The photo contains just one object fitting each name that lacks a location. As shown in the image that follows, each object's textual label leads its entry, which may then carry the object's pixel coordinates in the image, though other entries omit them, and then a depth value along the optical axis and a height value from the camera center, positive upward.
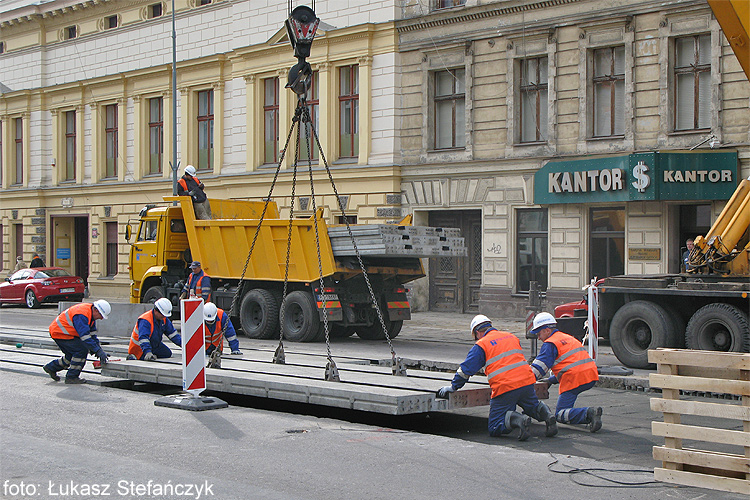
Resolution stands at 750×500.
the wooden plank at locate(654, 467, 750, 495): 7.02 -1.79
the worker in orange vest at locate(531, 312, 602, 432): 9.74 -1.21
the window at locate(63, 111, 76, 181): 39.31 +4.44
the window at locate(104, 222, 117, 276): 36.81 +0.09
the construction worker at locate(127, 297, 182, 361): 12.84 -1.16
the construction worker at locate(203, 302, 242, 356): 13.44 -1.16
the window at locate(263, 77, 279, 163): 30.78 +4.46
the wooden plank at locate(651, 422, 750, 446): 7.05 -1.44
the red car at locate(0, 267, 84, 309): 31.97 -1.30
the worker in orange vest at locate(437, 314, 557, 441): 9.27 -1.34
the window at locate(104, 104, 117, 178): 37.38 +4.56
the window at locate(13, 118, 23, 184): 41.69 +4.49
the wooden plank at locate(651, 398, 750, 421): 7.08 -1.24
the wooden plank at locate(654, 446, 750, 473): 7.06 -1.62
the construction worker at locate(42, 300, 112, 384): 12.04 -1.12
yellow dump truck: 17.81 -0.29
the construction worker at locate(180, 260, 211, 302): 18.50 -0.66
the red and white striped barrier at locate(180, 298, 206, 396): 10.37 -1.09
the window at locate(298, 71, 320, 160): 29.39 +4.63
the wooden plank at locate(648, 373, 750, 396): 7.02 -1.04
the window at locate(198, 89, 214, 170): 33.47 +4.44
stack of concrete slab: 17.11 +0.20
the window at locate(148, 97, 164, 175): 35.31 +4.52
